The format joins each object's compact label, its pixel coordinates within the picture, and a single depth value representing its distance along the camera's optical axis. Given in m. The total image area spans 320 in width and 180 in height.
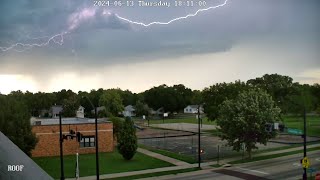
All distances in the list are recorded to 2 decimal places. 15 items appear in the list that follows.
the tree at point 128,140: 37.25
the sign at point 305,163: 24.51
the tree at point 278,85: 105.75
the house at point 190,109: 146.62
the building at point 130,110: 133.48
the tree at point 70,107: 90.38
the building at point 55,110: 84.12
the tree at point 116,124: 48.50
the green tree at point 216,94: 64.88
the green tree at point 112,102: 109.31
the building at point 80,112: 96.21
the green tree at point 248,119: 36.91
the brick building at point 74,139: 41.56
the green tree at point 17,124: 30.69
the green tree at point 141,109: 124.69
